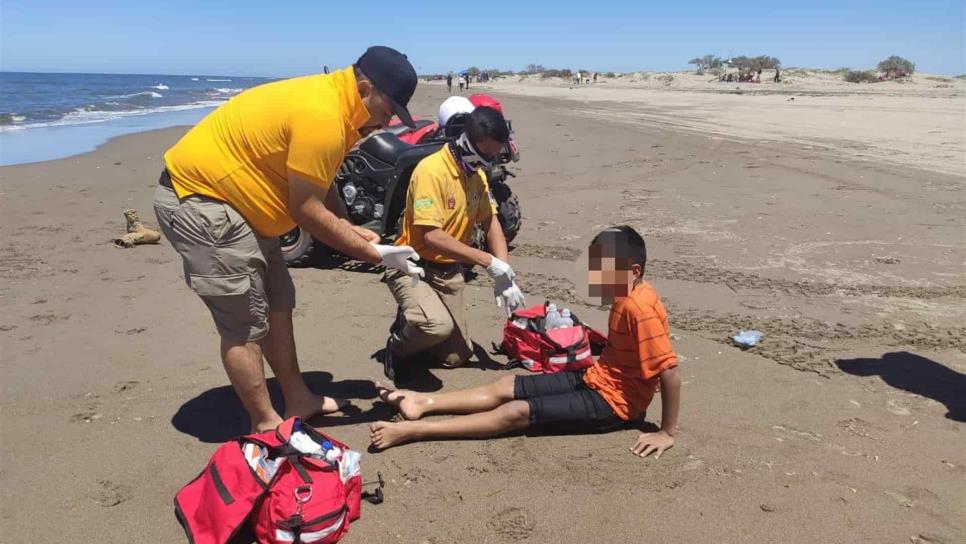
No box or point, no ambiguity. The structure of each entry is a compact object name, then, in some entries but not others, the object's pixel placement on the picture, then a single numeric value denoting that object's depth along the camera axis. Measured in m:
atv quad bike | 6.29
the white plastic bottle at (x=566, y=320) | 4.35
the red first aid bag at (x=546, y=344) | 4.16
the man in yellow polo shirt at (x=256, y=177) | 2.88
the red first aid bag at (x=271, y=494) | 2.55
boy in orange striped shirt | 3.08
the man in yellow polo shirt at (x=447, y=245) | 3.93
